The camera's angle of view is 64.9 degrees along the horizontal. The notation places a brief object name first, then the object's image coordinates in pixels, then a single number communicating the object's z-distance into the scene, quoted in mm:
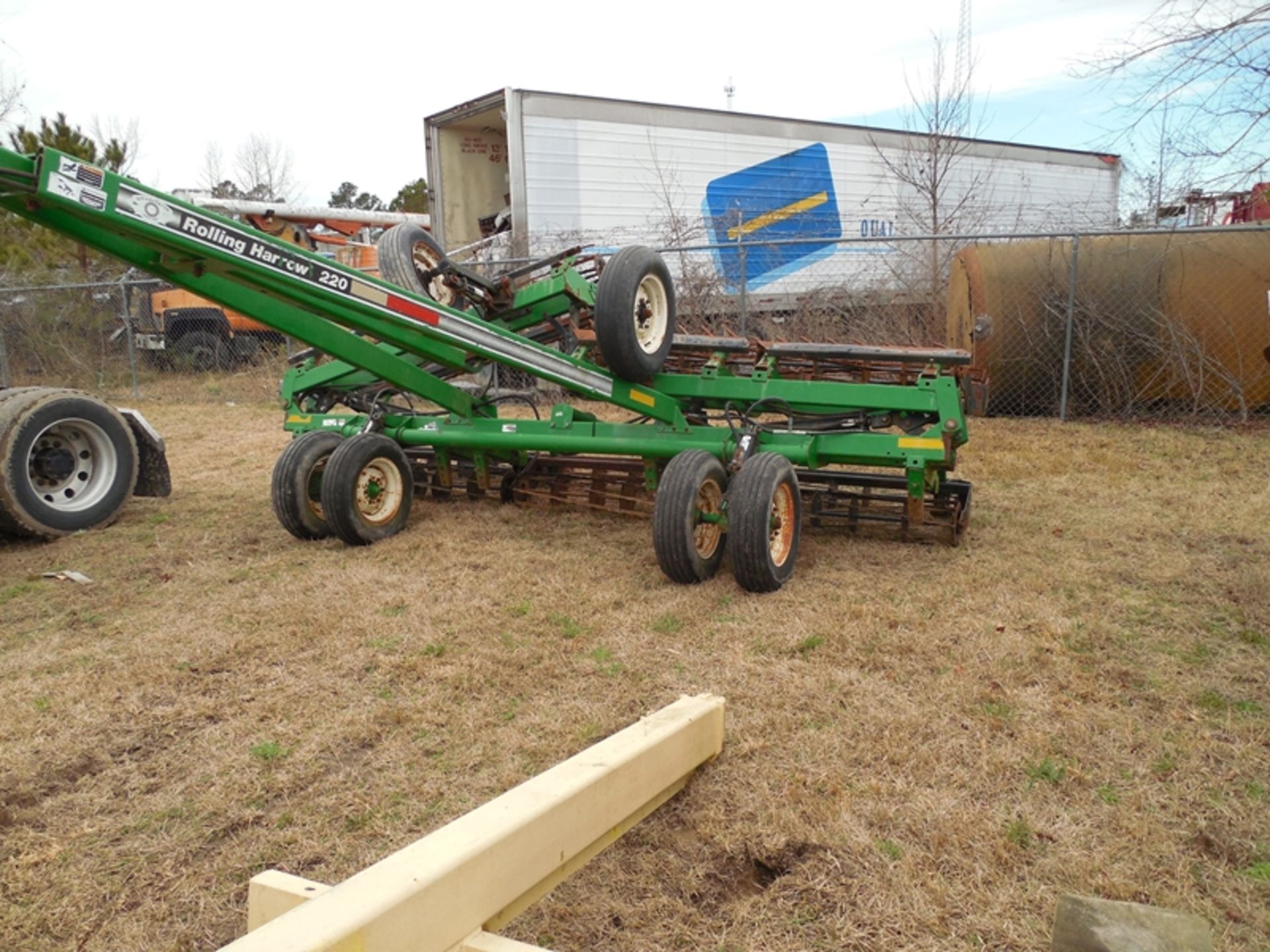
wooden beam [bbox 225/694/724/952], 1568
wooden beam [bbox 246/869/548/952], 1774
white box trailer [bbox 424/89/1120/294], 11961
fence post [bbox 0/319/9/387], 13461
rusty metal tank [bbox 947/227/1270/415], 8984
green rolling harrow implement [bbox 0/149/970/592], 4574
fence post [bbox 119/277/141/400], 13056
